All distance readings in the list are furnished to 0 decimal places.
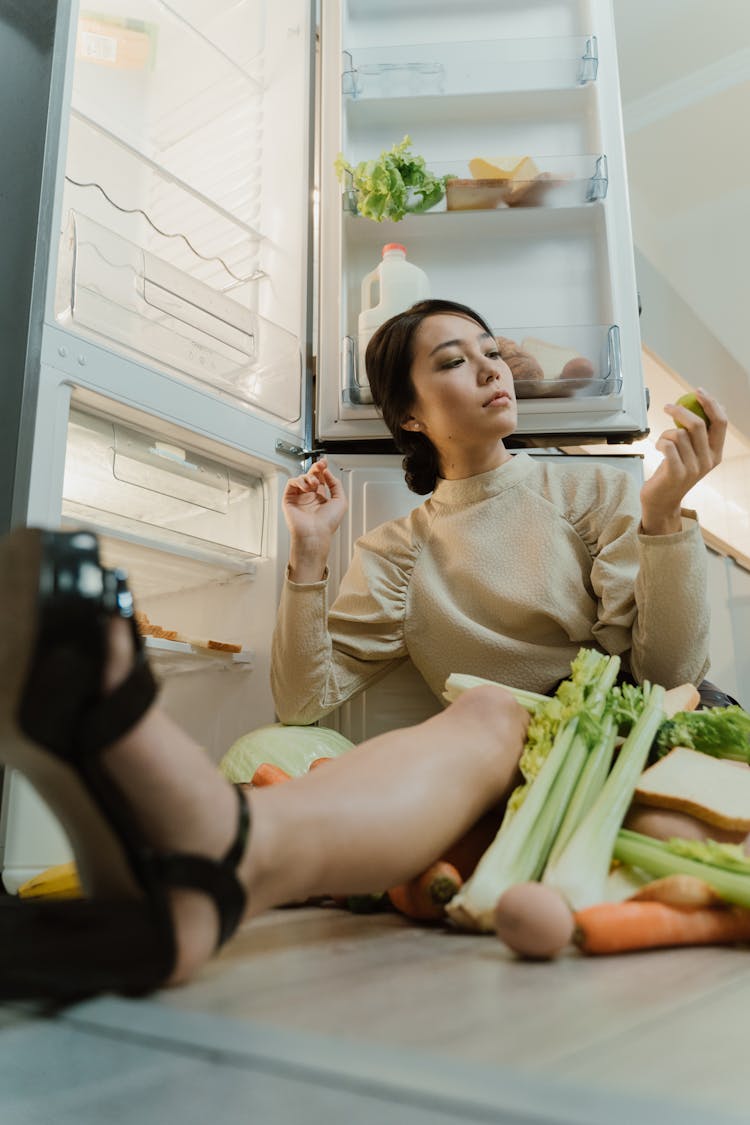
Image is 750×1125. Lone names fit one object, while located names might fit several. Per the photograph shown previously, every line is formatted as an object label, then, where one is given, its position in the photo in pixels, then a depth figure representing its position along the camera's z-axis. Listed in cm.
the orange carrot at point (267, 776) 116
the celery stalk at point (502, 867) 73
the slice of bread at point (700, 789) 87
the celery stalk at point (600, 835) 71
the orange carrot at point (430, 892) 79
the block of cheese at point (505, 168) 189
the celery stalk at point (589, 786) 79
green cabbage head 138
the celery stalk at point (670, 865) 72
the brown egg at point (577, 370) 178
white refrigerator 163
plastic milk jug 183
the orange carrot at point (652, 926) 68
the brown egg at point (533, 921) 64
